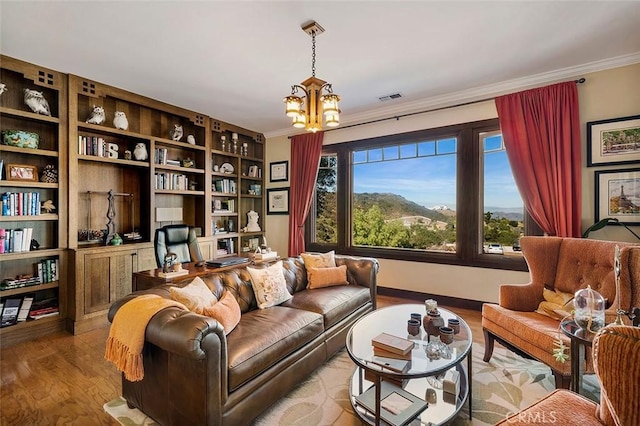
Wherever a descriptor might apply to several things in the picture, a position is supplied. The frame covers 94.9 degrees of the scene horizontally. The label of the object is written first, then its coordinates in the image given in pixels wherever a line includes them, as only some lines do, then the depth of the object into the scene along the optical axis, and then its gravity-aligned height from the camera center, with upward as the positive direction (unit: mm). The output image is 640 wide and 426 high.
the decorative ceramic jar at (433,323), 1938 -747
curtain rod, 3107 +1393
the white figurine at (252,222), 5536 -170
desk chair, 3176 -343
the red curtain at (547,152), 3088 +650
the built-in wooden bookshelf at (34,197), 2891 +183
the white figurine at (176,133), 4312 +1188
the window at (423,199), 3684 +186
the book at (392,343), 1732 -804
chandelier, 2332 +876
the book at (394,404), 1553 -1081
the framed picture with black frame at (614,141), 2893 +704
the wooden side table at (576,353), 1592 -794
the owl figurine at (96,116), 3418 +1150
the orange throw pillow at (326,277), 3137 -694
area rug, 1810 -1273
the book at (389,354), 1708 -839
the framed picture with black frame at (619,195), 2885 +159
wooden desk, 2539 -560
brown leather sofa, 1474 -863
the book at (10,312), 2845 -952
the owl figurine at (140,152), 3861 +819
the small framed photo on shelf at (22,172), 2953 +439
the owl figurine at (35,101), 2996 +1169
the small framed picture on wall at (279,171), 5457 +783
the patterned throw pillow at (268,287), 2545 -654
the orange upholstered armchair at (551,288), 1930 -597
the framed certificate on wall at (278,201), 5485 +233
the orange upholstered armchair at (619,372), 840 -480
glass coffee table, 1563 -851
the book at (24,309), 2949 -958
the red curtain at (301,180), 4988 +576
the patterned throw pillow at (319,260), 3289 -543
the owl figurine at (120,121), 3652 +1161
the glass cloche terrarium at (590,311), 1617 -557
